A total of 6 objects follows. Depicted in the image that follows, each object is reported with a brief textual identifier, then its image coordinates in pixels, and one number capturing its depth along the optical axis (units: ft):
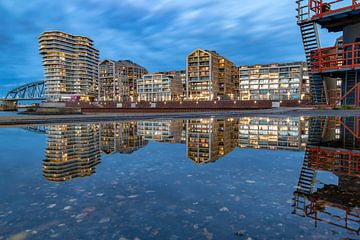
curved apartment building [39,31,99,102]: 567.18
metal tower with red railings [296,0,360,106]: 71.51
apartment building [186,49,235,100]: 377.30
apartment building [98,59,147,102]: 487.20
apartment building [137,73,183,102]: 435.94
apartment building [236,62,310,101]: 369.09
